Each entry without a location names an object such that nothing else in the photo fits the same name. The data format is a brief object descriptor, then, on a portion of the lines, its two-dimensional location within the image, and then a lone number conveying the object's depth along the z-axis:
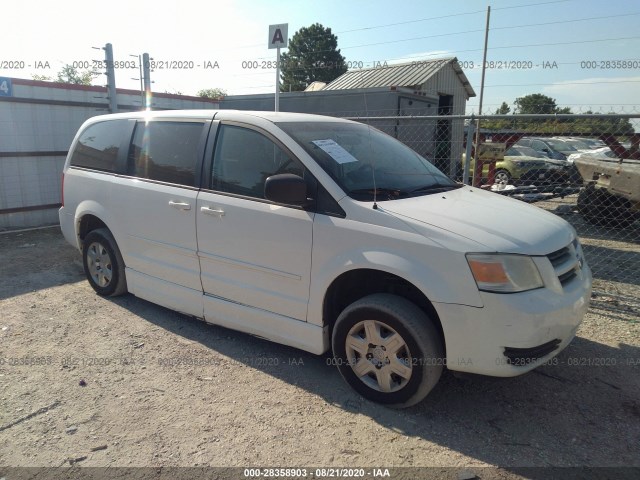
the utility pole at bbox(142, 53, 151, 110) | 8.48
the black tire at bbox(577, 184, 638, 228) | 8.79
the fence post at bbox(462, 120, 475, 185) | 5.48
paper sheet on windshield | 3.37
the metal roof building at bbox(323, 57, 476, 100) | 15.88
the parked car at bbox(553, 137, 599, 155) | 19.72
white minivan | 2.71
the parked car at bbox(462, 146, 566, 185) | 13.09
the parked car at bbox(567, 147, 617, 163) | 13.14
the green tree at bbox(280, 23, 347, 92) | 50.50
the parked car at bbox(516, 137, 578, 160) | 16.50
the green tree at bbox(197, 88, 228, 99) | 49.58
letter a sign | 7.14
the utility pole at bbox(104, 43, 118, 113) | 8.27
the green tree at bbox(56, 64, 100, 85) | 38.63
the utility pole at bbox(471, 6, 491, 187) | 22.17
